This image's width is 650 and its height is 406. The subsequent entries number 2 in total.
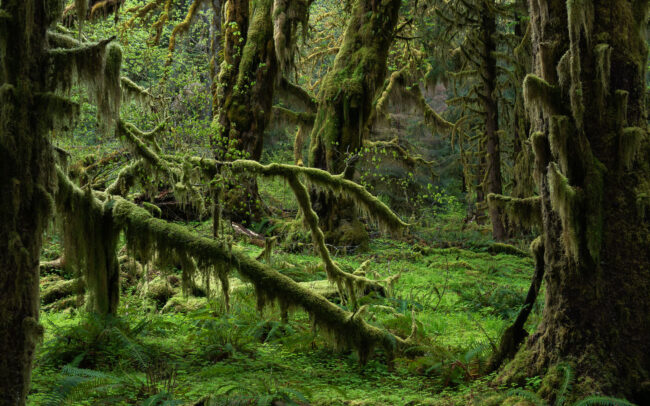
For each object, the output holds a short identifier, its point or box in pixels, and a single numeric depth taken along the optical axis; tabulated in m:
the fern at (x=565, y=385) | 3.77
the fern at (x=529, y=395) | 3.81
